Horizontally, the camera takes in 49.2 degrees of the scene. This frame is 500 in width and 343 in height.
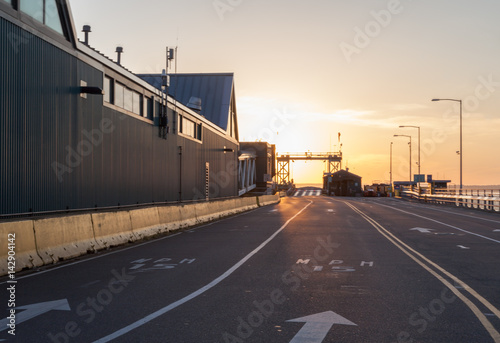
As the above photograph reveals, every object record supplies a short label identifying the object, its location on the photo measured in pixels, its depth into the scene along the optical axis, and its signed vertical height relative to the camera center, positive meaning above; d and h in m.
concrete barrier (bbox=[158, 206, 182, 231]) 21.11 -1.57
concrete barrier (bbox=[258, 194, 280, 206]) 53.09 -2.24
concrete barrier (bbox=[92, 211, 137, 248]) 15.26 -1.51
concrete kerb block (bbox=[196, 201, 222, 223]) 27.02 -1.75
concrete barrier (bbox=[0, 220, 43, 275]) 10.87 -1.43
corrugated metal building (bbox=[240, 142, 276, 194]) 103.31 +3.94
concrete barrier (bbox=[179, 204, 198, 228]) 23.92 -1.67
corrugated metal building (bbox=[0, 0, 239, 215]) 15.46 +2.01
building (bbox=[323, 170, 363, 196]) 117.75 -0.83
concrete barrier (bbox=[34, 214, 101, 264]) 12.32 -1.46
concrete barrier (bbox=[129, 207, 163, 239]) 18.11 -1.57
